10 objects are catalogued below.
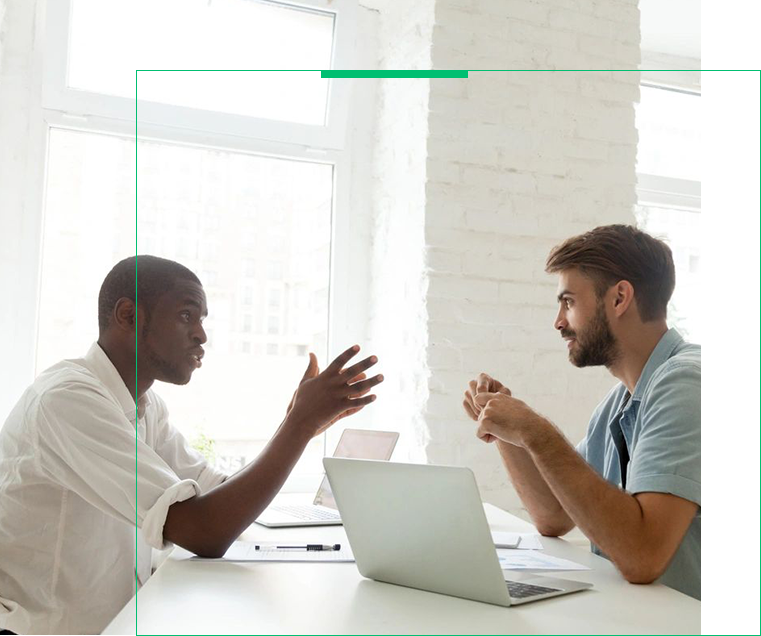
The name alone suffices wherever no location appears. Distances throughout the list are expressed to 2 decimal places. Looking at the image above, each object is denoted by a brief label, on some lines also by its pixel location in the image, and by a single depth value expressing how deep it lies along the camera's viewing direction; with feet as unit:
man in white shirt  4.27
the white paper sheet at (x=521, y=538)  4.84
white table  3.17
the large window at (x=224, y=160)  7.81
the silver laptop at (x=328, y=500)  5.64
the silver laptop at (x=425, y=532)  3.49
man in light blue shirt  4.03
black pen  4.64
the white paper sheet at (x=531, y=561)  4.26
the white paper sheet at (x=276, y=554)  4.33
